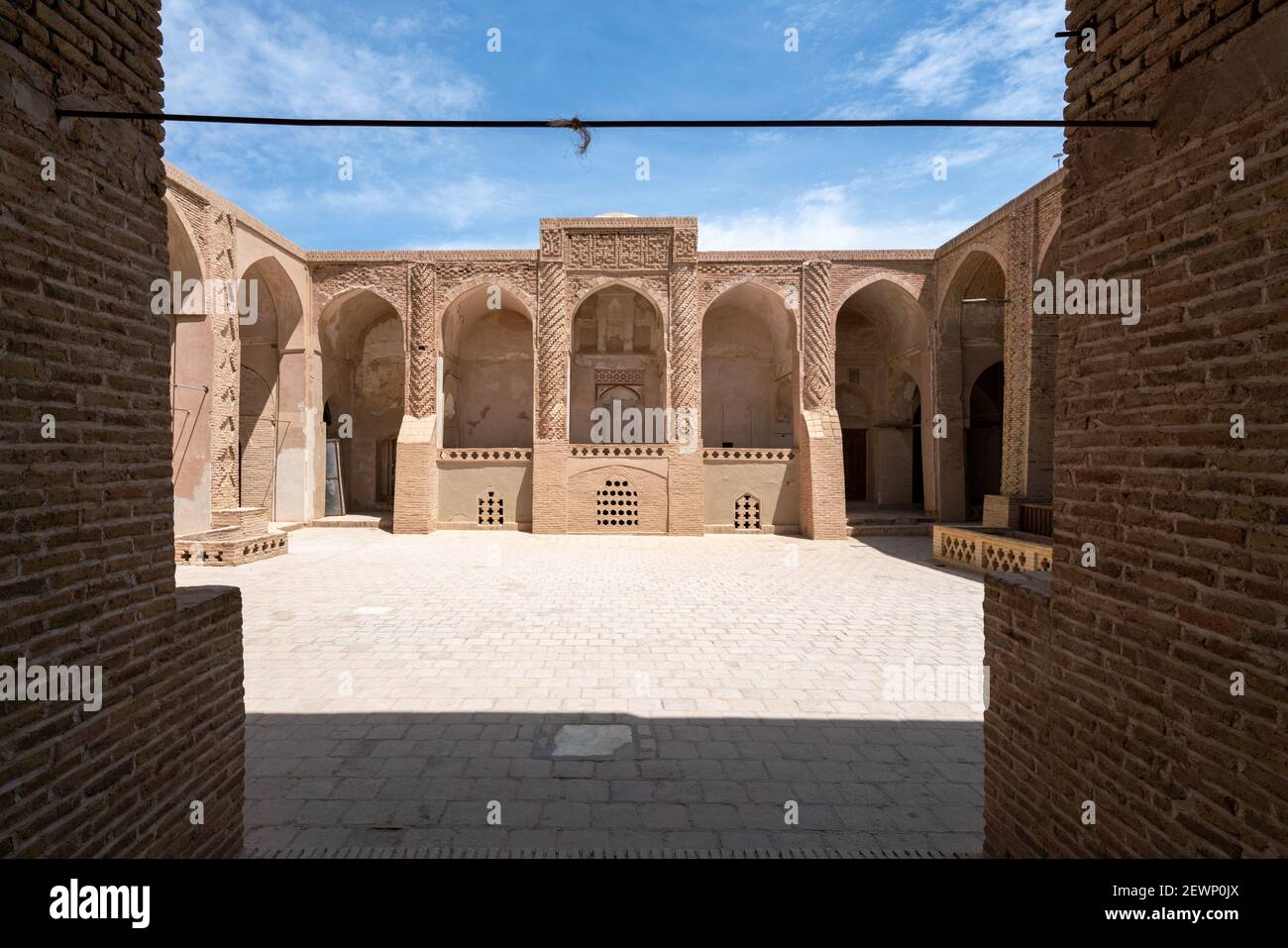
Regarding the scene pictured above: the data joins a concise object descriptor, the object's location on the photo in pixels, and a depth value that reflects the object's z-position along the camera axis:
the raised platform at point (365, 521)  16.06
